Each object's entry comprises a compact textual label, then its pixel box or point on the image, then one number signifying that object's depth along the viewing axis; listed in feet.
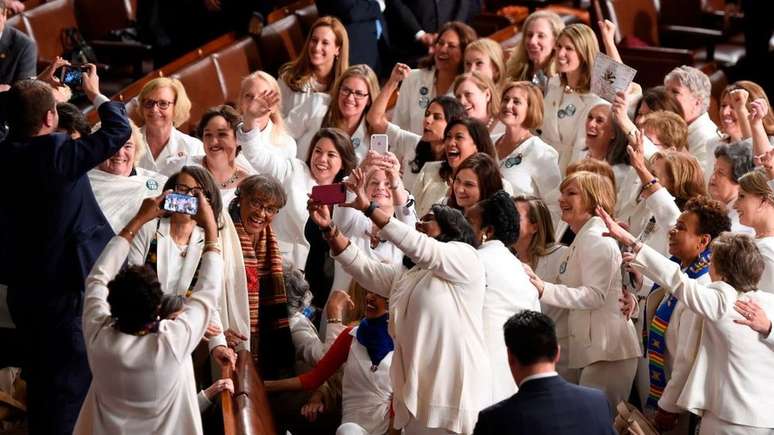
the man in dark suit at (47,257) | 32.91
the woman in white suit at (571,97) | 47.47
